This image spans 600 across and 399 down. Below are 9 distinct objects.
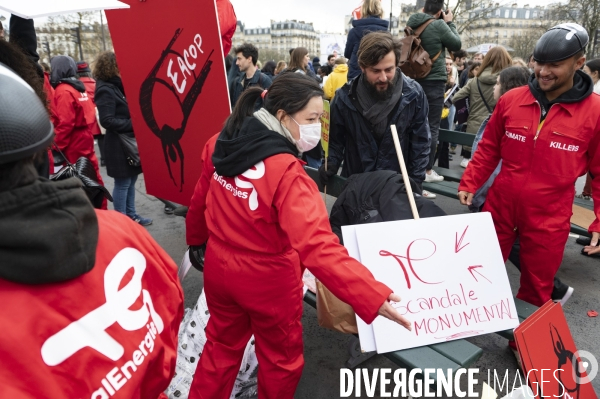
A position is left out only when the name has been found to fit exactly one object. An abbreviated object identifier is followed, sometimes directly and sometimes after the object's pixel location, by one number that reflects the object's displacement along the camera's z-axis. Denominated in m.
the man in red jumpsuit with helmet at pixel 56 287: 0.76
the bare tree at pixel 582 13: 20.94
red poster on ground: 1.83
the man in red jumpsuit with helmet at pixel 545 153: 2.46
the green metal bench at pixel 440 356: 1.92
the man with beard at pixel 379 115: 2.94
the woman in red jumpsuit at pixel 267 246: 1.61
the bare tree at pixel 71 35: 24.66
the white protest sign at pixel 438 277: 2.05
